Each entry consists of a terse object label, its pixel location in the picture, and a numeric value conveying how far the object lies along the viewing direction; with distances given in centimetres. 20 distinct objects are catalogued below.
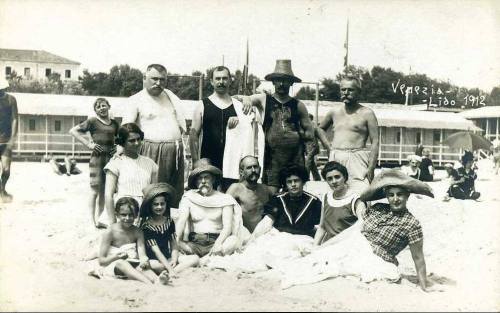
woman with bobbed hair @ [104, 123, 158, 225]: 491
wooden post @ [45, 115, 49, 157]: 1468
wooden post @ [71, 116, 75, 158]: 1481
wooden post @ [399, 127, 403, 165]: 1764
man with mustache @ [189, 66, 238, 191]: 523
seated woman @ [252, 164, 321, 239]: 488
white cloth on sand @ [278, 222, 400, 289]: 420
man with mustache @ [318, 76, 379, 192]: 520
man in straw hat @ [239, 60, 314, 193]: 533
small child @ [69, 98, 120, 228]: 571
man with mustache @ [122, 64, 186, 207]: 521
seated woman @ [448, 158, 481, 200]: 830
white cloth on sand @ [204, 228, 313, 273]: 446
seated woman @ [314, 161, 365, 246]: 476
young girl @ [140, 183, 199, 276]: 438
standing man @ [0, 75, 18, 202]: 599
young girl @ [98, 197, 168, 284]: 420
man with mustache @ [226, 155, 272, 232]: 498
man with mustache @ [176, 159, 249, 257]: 469
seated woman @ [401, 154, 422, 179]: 1064
